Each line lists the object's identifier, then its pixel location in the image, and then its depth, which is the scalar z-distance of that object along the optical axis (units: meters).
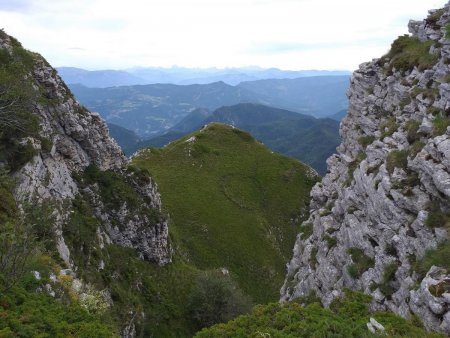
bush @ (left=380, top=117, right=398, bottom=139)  32.16
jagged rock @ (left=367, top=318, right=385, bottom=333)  16.38
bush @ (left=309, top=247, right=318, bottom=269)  34.07
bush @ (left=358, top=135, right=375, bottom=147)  38.32
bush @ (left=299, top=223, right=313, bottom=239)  42.74
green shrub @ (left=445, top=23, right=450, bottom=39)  33.59
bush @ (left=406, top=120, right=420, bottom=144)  27.56
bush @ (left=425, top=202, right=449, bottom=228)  20.83
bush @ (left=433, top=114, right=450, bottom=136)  24.95
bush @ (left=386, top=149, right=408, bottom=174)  26.65
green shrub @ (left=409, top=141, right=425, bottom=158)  25.61
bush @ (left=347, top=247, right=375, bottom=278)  25.42
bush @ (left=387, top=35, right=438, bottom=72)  36.16
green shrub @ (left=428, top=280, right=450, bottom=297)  16.97
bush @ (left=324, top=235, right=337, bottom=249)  32.09
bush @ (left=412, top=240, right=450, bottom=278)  18.78
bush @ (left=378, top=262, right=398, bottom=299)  21.84
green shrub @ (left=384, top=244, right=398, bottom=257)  23.47
